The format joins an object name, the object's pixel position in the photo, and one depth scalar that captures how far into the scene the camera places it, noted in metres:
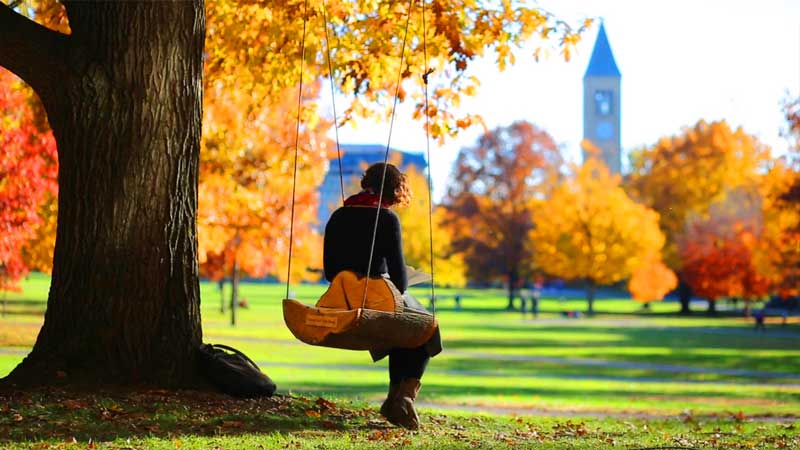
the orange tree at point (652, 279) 61.06
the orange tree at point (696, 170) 66.88
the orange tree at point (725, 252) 58.66
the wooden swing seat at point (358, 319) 7.14
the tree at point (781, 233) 39.16
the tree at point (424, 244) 68.38
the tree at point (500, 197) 72.44
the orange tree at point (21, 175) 24.36
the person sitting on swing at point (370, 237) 7.66
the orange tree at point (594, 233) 60.00
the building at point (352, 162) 138.12
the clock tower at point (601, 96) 167.38
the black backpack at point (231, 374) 8.97
